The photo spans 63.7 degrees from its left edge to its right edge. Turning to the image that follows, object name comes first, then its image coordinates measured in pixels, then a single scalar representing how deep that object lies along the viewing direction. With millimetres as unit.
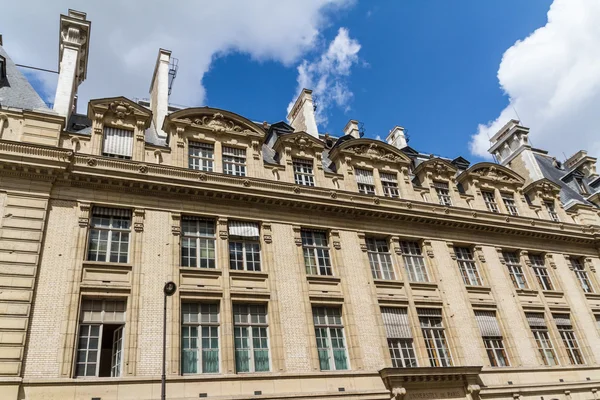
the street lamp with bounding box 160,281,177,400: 11872
